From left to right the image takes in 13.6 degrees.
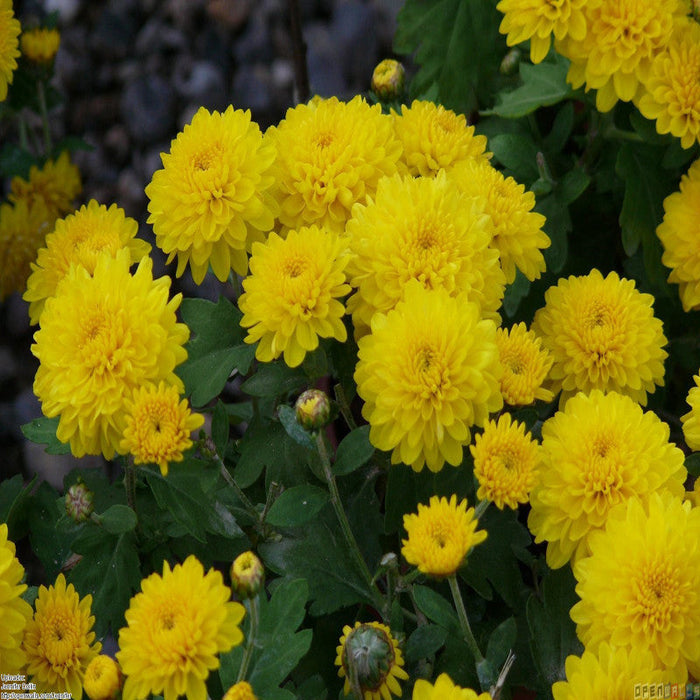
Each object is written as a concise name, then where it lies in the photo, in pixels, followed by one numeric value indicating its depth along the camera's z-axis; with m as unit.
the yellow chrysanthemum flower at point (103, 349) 1.02
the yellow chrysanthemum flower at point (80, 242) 1.09
